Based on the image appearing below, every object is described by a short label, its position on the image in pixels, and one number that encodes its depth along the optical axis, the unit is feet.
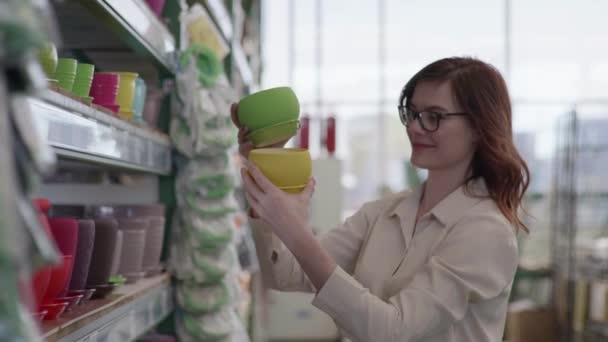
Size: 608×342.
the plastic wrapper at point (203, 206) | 8.08
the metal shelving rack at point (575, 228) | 19.44
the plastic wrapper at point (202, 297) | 8.03
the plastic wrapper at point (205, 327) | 8.08
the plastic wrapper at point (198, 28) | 8.57
